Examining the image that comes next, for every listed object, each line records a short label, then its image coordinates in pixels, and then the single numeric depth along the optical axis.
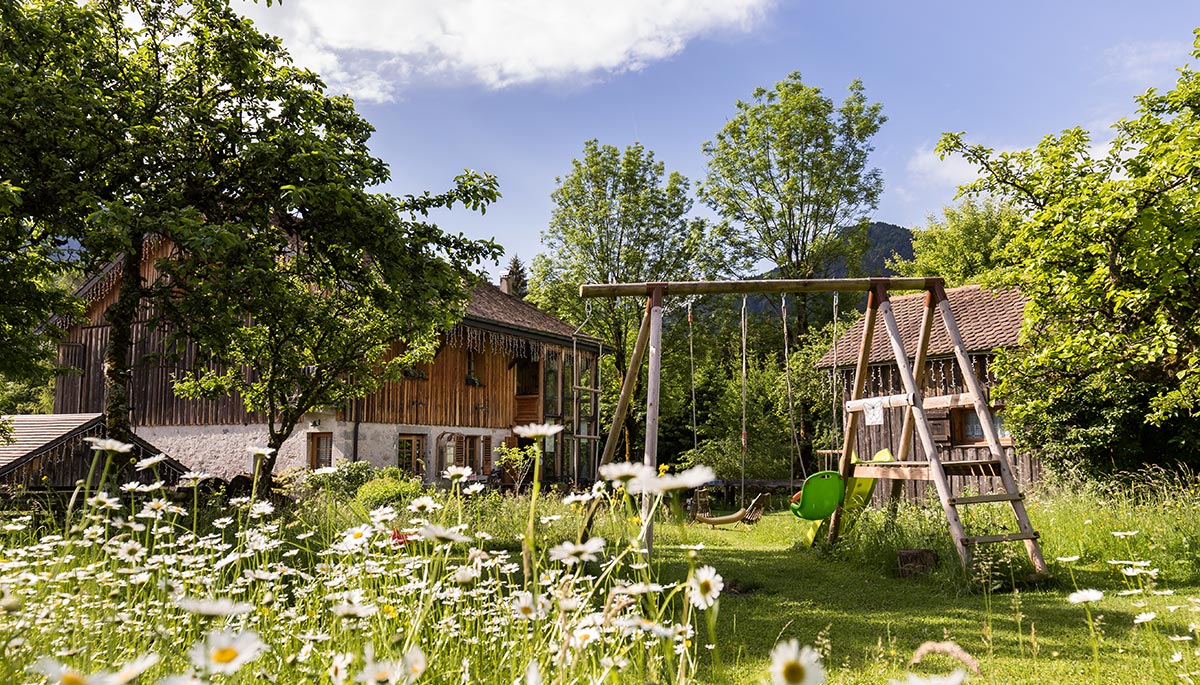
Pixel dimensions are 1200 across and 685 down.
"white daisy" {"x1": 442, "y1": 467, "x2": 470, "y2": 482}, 2.51
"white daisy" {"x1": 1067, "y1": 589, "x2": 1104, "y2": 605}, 2.27
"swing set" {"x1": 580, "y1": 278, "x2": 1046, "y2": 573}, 7.27
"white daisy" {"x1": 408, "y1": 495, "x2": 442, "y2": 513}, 2.42
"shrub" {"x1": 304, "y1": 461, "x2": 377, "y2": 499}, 14.05
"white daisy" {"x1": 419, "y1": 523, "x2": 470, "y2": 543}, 1.70
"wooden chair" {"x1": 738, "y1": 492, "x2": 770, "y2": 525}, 14.24
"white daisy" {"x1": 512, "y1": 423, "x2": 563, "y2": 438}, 1.74
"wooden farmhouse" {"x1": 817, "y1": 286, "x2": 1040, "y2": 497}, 16.28
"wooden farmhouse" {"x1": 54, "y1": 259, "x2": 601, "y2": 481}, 18.16
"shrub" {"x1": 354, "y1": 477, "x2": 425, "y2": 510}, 12.84
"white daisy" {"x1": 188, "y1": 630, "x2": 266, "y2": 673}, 1.19
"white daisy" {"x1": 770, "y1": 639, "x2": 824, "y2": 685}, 1.11
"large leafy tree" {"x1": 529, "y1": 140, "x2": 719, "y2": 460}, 26.92
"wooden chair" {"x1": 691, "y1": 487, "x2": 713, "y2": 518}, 15.95
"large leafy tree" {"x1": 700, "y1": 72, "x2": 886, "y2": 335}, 26.78
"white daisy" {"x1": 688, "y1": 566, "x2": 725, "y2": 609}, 1.65
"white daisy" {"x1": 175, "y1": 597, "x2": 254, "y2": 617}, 1.38
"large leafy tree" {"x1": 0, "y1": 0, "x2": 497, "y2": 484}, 8.63
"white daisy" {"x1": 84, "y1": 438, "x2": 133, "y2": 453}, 1.86
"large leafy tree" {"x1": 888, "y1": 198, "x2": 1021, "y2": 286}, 30.67
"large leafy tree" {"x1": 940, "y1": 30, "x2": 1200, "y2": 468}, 7.66
